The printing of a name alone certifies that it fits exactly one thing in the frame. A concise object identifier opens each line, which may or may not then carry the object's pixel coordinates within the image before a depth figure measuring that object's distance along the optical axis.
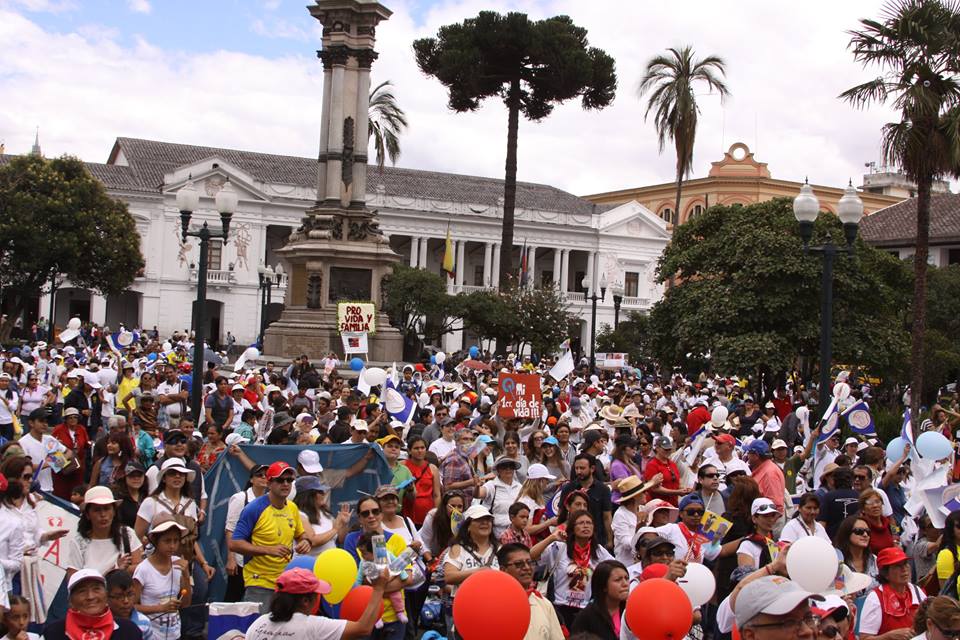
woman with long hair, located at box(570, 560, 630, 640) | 5.93
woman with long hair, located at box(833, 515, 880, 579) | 7.44
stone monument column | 31.02
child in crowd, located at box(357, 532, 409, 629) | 6.82
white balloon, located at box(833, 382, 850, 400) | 13.33
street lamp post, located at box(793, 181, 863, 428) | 14.52
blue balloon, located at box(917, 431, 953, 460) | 9.81
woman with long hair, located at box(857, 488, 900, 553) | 8.42
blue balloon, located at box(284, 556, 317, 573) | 5.92
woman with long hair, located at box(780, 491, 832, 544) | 7.99
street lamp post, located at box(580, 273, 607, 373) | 37.35
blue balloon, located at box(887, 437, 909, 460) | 10.54
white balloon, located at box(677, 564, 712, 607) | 6.24
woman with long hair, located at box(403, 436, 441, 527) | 9.98
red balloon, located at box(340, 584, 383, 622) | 5.87
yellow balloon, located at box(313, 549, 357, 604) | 5.77
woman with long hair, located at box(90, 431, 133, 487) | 9.98
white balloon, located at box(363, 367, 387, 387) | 16.59
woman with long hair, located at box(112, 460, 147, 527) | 8.22
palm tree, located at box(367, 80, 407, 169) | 49.03
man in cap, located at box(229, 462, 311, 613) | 7.66
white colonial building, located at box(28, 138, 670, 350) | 68.81
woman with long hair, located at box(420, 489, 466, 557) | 8.22
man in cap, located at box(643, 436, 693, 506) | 10.59
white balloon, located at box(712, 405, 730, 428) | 13.07
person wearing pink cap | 5.42
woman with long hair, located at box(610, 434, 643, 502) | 10.64
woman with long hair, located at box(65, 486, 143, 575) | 7.13
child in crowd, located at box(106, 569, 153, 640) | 6.09
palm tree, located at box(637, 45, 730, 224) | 41.97
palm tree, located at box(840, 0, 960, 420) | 19.95
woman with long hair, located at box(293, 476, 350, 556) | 8.02
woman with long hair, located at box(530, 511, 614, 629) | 7.30
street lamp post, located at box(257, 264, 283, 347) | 40.53
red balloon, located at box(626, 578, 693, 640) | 5.02
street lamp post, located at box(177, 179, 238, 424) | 15.51
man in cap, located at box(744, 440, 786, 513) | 10.07
